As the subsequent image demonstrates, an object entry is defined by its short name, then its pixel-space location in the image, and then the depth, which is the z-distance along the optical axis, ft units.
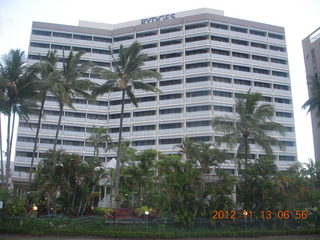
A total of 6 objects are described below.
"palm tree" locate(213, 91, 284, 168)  91.66
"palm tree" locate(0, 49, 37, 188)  94.38
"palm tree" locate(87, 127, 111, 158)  146.30
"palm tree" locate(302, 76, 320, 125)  112.20
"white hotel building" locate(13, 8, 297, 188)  176.45
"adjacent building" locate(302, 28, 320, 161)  215.31
